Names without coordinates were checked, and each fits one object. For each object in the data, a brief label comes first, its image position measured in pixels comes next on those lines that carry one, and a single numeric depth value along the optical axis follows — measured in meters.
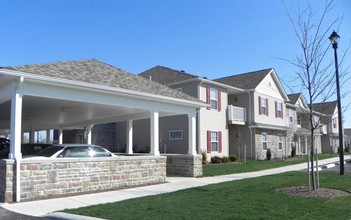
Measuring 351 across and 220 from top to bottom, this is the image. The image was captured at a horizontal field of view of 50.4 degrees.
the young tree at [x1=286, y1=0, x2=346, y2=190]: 11.09
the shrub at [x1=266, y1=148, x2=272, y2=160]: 30.84
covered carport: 10.80
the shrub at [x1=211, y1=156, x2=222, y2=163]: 26.12
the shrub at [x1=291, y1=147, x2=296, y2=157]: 36.35
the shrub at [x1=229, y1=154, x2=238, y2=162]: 27.30
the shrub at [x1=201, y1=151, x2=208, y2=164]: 25.28
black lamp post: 14.03
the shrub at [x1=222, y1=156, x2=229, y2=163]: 26.42
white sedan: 12.18
